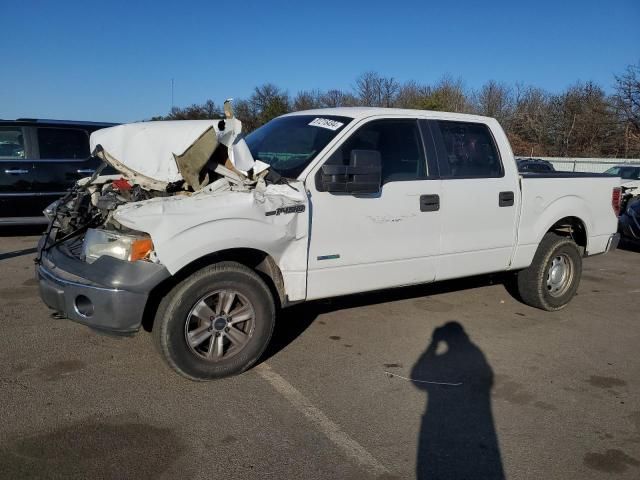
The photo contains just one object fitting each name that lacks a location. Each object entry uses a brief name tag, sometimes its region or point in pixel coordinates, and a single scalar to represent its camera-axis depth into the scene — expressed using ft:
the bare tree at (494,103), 149.38
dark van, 27.37
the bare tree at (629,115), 114.52
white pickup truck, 11.80
